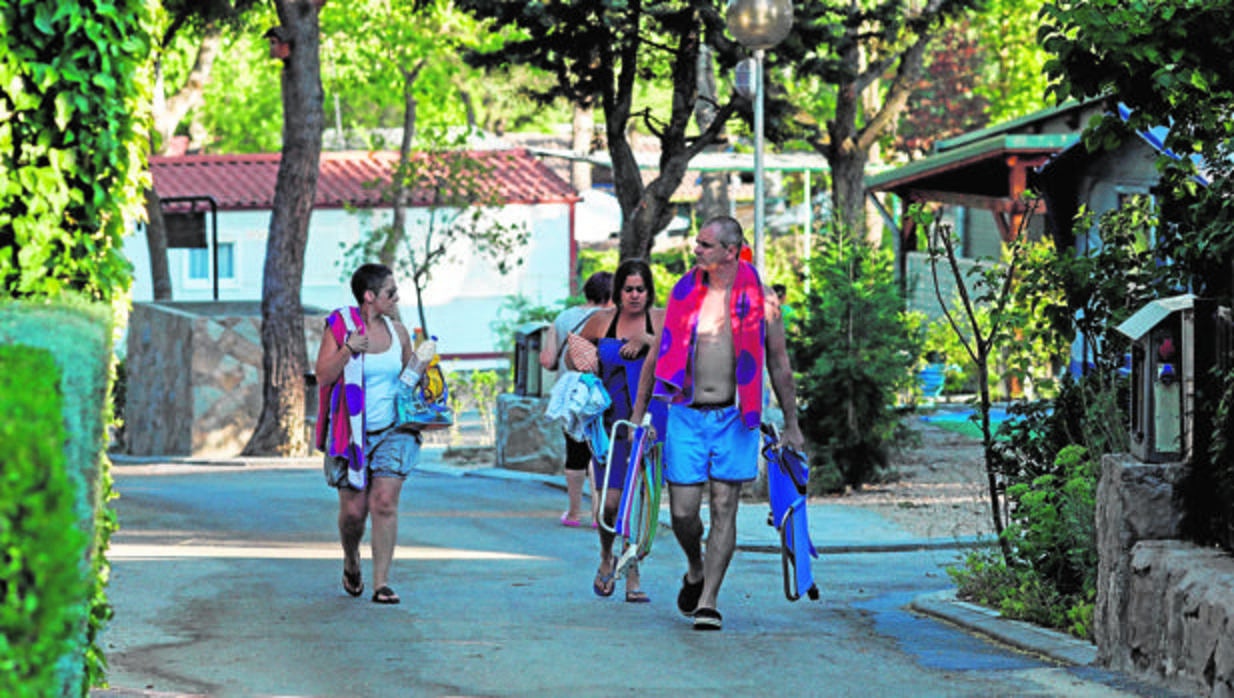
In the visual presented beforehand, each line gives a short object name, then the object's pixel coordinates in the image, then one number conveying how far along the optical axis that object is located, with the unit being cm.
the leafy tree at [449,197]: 3575
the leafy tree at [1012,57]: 4006
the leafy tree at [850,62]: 2300
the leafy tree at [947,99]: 5491
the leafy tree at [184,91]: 3112
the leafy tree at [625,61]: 2205
